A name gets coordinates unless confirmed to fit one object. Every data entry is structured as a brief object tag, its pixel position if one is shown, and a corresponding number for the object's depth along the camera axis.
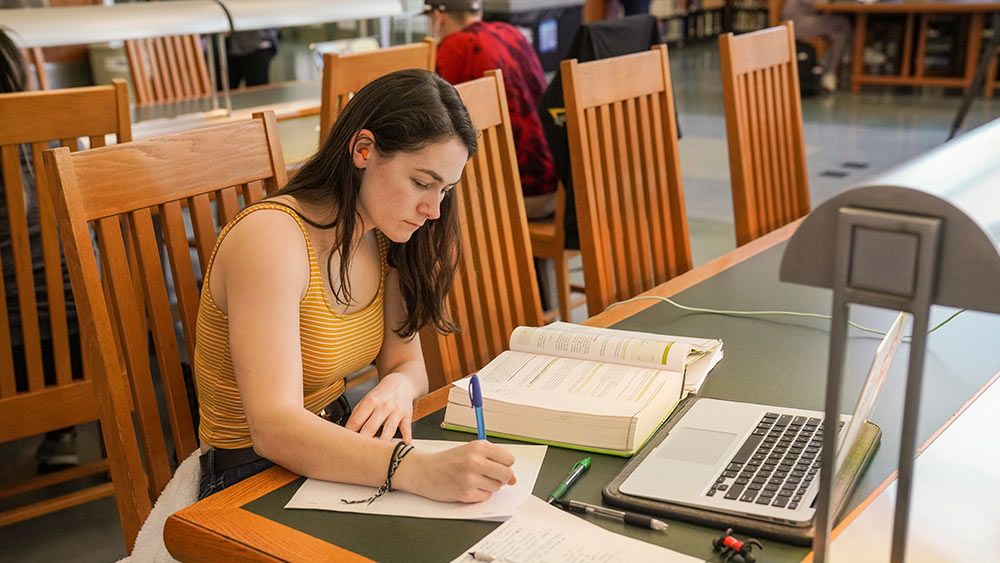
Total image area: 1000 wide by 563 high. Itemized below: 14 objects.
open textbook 1.10
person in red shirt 2.84
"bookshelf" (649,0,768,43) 9.72
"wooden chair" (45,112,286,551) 1.20
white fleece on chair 1.18
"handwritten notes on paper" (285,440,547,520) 0.97
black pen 0.93
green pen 0.99
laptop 0.94
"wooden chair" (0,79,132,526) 1.69
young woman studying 1.06
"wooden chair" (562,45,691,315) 1.80
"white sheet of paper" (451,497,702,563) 0.88
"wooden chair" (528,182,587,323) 2.60
